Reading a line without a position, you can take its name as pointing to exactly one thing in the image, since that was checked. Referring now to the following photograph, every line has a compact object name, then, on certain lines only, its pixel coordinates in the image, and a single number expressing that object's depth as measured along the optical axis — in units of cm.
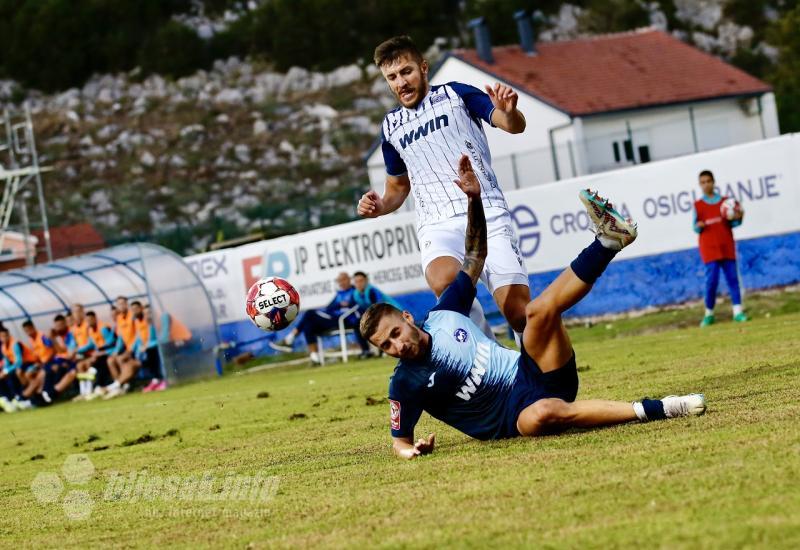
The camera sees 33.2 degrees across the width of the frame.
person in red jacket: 1847
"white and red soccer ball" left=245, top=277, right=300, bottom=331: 1090
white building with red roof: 5050
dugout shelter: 2481
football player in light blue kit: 713
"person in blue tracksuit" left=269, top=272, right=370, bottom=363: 2328
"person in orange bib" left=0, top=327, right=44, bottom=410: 2497
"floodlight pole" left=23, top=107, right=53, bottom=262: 3938
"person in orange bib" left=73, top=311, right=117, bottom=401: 2470
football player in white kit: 852
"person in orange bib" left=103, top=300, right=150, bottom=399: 2434
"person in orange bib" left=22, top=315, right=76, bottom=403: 2497
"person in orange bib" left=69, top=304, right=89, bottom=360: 2492
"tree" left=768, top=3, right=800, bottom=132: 6644
